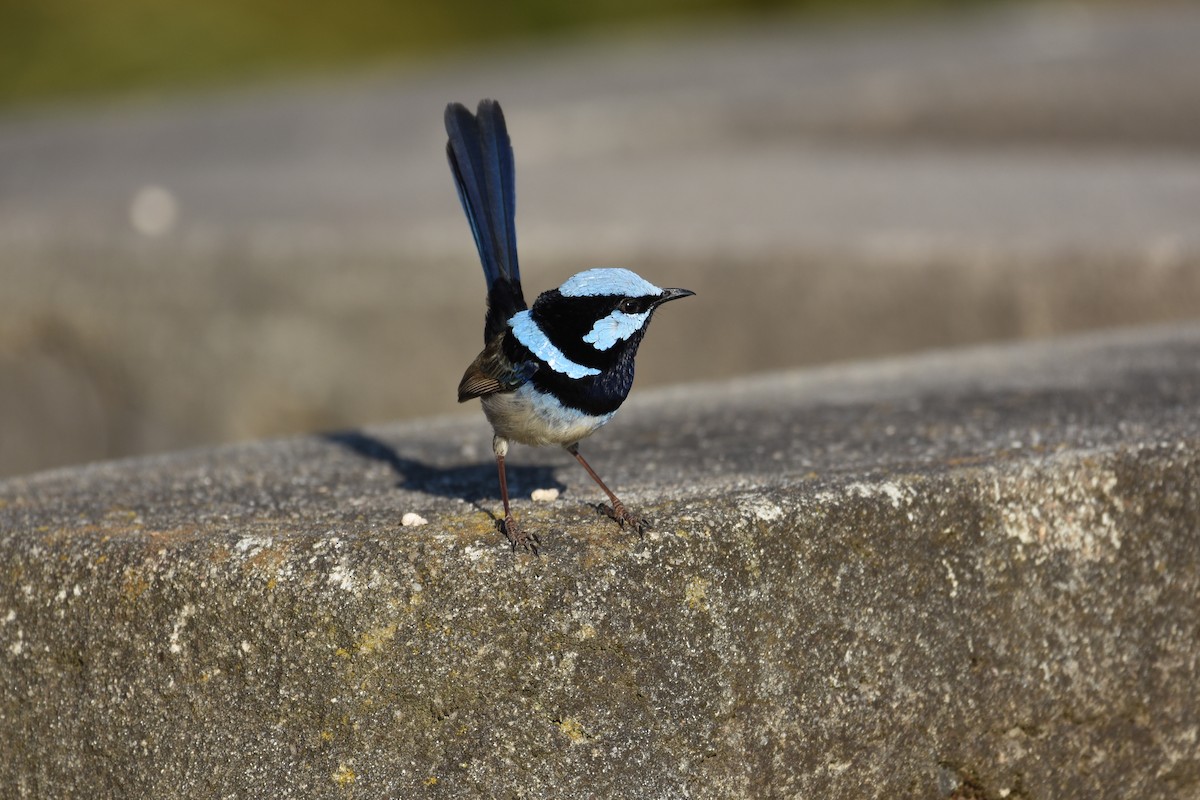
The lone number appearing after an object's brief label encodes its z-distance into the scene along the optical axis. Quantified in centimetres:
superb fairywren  539
